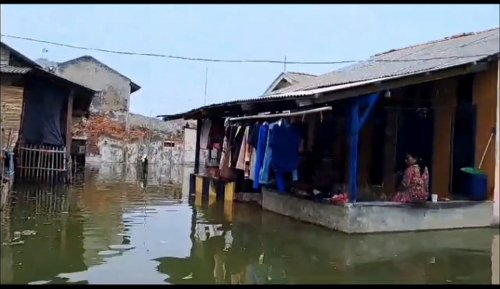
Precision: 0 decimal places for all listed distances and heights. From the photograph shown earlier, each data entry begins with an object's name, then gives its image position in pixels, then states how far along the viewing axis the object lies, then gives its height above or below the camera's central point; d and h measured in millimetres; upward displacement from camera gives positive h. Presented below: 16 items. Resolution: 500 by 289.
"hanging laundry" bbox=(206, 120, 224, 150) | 15258 +846
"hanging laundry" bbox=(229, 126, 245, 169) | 12742 +509
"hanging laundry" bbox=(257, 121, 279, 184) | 10586 +133
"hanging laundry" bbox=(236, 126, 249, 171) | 12109 +305
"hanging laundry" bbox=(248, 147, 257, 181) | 11545 +69
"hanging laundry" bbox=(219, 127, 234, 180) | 13373 +116
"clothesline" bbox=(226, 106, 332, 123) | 8984 +1005
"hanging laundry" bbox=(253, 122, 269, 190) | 11023 +378
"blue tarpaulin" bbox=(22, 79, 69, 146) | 15609 +1226
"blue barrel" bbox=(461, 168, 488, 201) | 10383 -147
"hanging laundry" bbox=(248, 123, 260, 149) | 11576 +669
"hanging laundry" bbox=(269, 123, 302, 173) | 10555 +456
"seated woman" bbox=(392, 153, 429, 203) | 9734 -193
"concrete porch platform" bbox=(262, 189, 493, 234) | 9250 -746
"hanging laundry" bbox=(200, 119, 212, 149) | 15494 +909
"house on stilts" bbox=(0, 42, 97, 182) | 14656 +951
